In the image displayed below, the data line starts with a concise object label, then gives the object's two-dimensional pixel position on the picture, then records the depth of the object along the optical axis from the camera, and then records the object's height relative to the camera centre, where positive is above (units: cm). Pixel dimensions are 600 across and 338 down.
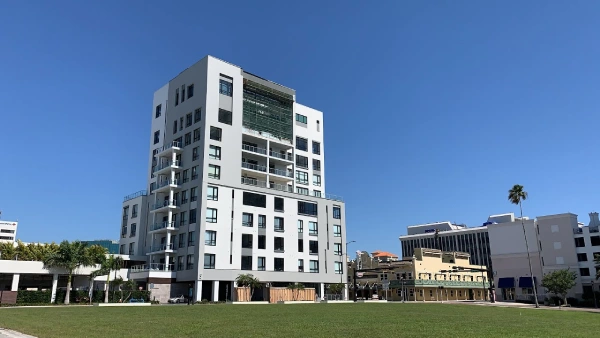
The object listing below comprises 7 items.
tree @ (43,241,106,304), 5753 +280
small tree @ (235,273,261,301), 6531 -80
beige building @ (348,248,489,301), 10294 -97
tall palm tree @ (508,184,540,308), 8300 +1449
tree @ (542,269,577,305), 7512 -131
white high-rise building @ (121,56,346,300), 6850 +1315
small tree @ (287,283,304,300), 6650 -177
